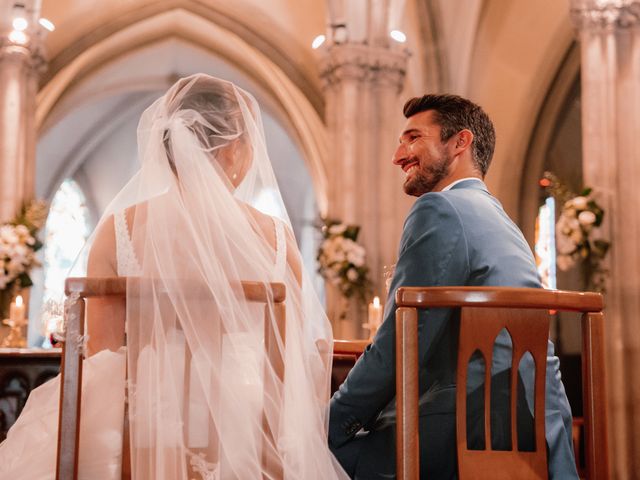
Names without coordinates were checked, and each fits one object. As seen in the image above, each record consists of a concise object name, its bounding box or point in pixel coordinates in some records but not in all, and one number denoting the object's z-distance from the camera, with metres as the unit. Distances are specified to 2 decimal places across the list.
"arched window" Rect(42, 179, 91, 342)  21.80
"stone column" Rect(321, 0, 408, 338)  11.80
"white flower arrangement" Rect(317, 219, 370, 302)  11.15
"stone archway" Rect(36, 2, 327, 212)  15.45
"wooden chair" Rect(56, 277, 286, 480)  2.46
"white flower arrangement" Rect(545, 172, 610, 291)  8.88
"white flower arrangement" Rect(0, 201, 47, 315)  9.34
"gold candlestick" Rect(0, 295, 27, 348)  6.69
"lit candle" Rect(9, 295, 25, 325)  6.70
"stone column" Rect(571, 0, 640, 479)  8.94
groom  2.58
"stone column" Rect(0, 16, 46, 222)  11.55
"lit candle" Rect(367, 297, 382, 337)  6.54
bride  2.63
